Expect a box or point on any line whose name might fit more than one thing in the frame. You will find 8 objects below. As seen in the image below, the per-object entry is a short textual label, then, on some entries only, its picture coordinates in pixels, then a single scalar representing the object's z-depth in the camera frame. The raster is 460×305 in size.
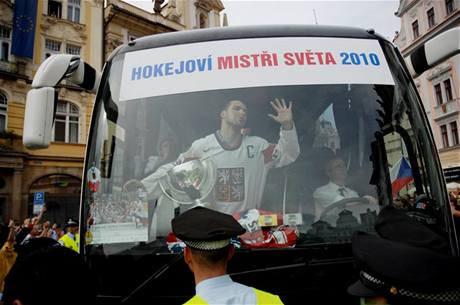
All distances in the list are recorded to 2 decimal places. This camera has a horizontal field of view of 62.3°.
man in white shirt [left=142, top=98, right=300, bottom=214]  2.31
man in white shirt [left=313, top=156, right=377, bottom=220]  2.29
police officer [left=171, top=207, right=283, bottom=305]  1.57
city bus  2.14
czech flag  2.39
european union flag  18.34
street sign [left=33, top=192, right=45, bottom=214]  11.48
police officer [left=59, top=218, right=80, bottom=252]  7.43
